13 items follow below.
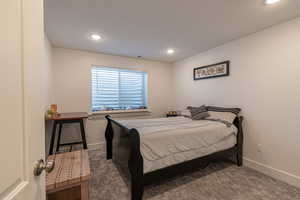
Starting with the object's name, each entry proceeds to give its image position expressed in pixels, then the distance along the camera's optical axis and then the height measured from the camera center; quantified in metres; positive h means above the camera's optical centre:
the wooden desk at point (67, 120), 2.25 -0.36
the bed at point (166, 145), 1.58 -0.68
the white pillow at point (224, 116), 2.44 -0.33
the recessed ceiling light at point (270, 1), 1.56 +1.13
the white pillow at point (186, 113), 3.14 -0.36
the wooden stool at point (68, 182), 1.12 -0.70
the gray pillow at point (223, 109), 2.50 -0.22
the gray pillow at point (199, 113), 2.79 -0.30
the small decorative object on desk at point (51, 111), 2.27 -0.21
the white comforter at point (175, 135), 1.69 -0.53
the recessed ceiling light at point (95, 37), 2.41 +1.14
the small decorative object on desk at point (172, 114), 3.80 -0.44
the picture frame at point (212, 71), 2.77 +0.63
